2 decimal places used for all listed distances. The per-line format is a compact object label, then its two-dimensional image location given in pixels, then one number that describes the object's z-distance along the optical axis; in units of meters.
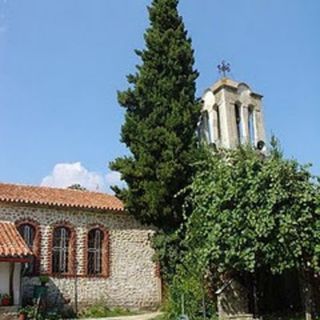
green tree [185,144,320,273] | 11.10
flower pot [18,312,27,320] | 12.02
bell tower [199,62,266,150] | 18.13
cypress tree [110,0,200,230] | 14.82
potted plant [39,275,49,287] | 14.31
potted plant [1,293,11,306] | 12.55
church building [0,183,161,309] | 14.83
